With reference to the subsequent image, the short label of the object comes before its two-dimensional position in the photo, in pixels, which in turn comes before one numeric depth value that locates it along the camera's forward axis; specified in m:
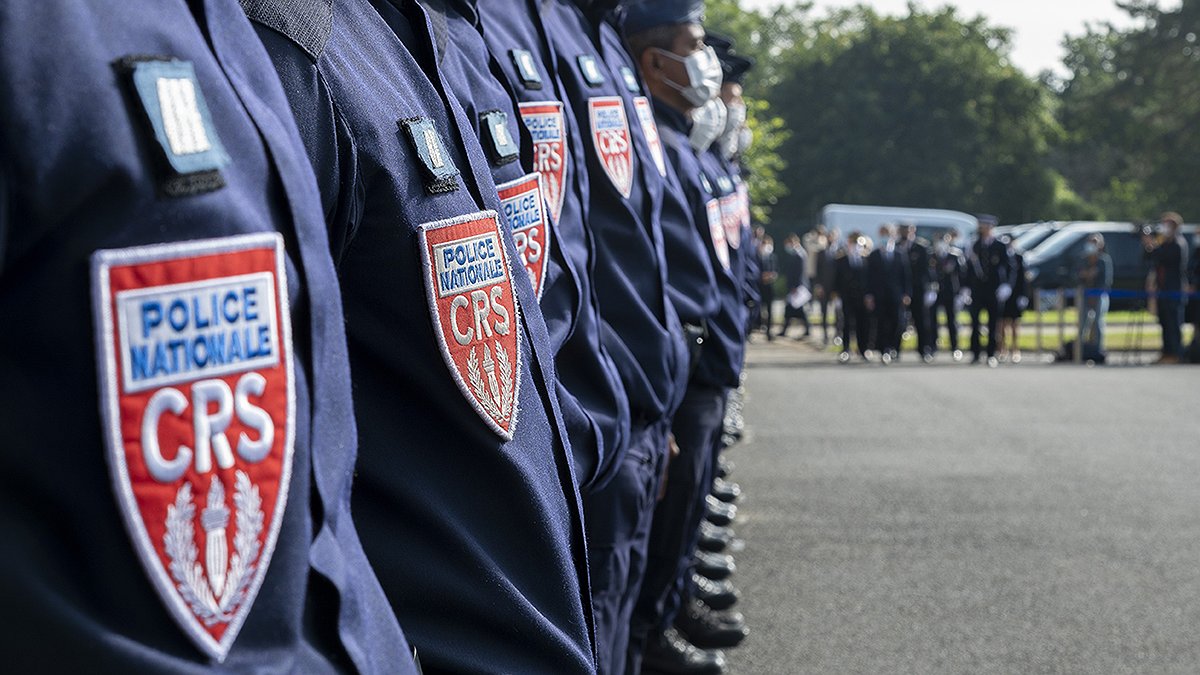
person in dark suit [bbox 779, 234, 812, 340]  22.52
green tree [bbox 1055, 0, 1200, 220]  44.12
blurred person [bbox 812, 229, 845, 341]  20.58
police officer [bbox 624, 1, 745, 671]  4.15
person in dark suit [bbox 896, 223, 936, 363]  17.47
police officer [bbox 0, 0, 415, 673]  0.89
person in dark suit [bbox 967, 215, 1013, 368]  17.22
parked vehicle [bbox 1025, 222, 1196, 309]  26.34
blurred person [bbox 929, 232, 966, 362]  17.95
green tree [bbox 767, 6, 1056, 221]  48.97
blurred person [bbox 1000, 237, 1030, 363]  17.39
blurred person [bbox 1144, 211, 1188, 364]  17.16
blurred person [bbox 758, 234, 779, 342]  21.86
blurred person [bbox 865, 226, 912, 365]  17.20
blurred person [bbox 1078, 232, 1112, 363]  16.56
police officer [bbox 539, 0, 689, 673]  2.99
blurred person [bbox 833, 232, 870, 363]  17.48
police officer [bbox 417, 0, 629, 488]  2.04
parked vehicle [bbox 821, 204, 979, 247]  30.86
